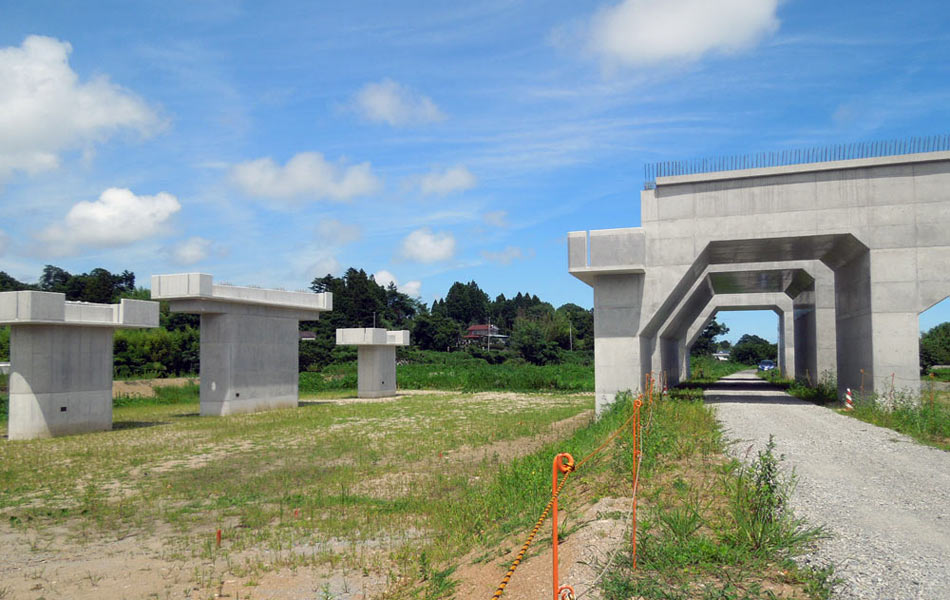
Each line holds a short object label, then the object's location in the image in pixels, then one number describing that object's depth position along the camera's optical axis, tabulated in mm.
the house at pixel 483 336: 98312
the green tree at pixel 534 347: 73375
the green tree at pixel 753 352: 102188
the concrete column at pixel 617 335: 20031
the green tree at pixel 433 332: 80688
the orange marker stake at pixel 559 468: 4871
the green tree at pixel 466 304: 118500
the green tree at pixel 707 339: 89725
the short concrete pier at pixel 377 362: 37906
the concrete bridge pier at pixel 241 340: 25453
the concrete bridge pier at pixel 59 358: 19656
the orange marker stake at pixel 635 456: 8373
